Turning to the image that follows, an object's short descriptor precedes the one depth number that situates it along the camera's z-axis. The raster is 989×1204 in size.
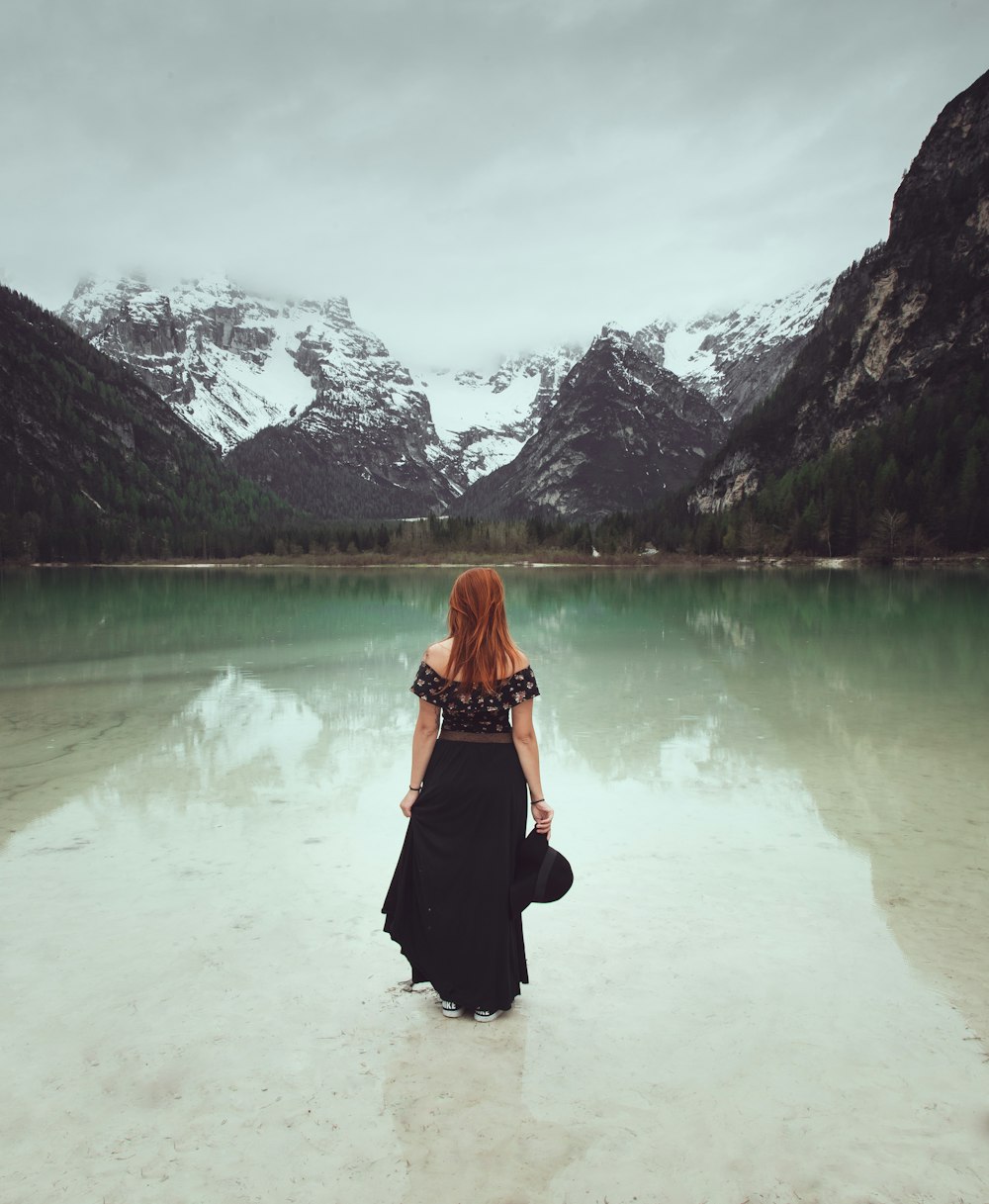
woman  4.56
